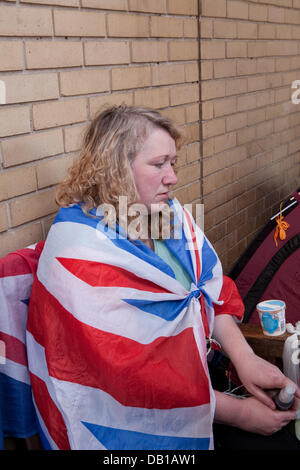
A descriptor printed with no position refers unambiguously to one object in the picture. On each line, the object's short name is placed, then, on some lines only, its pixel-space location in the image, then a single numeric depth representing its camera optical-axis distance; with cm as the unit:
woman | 134
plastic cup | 168
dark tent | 251
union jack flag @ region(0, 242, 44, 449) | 139
